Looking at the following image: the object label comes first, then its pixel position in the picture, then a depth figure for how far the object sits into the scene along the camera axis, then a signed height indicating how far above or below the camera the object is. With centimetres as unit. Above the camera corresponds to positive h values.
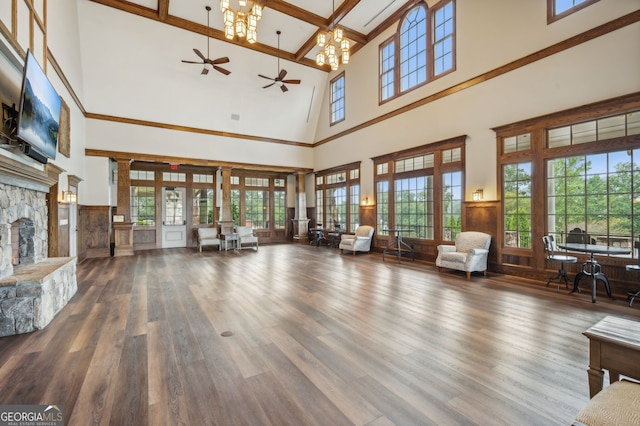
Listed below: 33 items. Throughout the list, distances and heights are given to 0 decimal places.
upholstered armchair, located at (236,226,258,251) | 977 -78
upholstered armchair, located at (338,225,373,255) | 836 -83
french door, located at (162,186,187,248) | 1017 -10
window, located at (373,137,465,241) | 653 +60
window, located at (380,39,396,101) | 810 +421
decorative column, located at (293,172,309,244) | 1178 -15
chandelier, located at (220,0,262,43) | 538 +372
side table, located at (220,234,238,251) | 945 -96
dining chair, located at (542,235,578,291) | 447 -74
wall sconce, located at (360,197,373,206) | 894 +35
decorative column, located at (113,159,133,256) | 838 -1
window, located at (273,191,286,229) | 1234 +20
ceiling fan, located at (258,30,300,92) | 795 +386
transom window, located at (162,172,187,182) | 1019 +137
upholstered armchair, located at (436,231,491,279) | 541 -82
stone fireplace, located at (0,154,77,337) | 293 -63
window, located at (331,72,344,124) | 1034 +428
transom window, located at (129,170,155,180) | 970 +138
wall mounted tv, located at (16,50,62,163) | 310 +130
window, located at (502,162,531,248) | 525 +15
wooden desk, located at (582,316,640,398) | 130 -67
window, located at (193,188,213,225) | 1070 +31
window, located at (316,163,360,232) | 974 +58
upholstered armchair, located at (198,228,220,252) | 934 -80
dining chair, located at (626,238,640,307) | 365 -83
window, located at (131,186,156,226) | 974 +33
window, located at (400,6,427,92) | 716 +432
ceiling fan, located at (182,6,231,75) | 687 +375
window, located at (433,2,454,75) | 651 +410
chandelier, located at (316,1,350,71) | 564 +346
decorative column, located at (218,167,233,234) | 1013 +29
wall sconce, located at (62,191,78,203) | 582 +40
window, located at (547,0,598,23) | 451 +338
